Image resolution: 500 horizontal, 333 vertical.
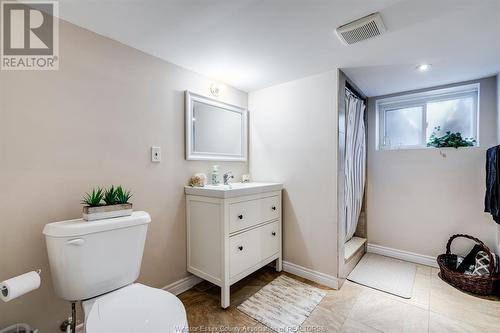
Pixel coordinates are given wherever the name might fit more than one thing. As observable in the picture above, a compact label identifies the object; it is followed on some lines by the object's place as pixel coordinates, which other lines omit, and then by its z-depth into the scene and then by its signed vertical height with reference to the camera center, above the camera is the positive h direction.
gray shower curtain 2.30 +0.06
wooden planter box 1.22 -0.26
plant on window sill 2.27 +0.27
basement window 2.34 +0.59
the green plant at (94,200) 1.26 -0.19
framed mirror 2.02 +0.38
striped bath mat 1.58 -1.11
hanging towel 1.80 -0.15
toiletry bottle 2.16 -0.09
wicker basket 1.83 -0.99
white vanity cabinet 1.71 -0.56
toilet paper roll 0.97 -0.54
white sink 1.70 -0.20
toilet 0.98 -0.61
